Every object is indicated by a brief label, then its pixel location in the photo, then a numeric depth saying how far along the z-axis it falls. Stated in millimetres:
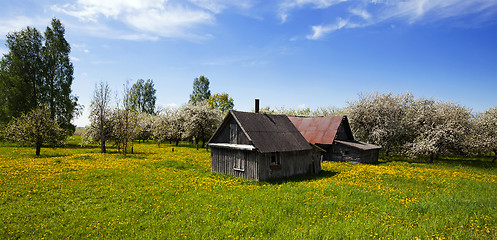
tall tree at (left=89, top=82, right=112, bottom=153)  42000
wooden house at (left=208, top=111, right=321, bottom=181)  19891
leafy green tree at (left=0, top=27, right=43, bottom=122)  42719
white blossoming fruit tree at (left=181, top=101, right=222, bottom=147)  49312
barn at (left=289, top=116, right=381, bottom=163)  32375
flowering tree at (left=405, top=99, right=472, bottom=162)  33750
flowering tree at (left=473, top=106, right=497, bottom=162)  36594
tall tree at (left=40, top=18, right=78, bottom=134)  47406
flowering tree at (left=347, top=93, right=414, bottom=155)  39406
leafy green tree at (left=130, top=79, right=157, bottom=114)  80375
